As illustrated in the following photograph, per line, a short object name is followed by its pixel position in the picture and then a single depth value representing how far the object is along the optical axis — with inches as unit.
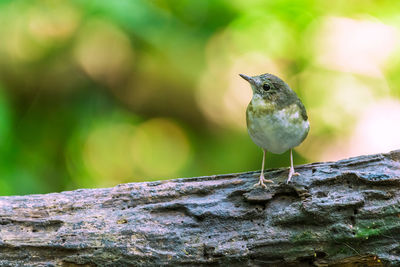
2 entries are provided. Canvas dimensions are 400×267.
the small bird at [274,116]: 233.9
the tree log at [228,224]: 200.2
